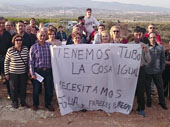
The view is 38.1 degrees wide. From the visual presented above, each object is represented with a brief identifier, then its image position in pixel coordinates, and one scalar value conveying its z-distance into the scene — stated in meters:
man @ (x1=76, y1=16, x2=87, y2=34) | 8.25
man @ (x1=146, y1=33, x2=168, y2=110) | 5.91
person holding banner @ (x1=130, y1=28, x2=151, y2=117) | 5.61
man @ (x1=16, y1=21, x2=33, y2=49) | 6.15
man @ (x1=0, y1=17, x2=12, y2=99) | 6.16
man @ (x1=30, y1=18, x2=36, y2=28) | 8.06
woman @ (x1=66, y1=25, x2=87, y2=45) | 6.32
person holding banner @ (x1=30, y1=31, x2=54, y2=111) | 5.49
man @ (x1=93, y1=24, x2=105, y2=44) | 6.50
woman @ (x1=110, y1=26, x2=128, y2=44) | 5.71
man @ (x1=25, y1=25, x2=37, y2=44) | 6.69
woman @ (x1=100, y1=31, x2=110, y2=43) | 5.82
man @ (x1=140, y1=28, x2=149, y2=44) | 6.08
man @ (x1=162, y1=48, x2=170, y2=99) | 6.79
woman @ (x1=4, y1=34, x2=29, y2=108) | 5.59
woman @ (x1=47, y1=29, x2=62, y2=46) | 5.87
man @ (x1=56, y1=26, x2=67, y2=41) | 9.63
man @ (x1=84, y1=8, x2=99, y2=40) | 8.54
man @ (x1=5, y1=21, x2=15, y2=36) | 6.83
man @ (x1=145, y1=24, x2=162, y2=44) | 6.78
